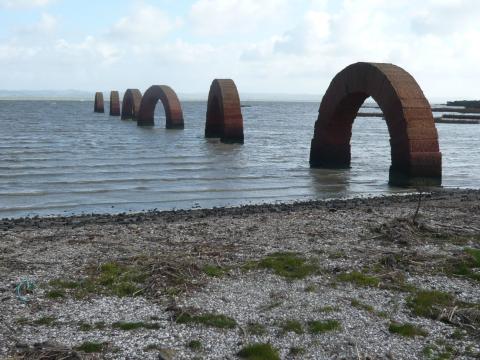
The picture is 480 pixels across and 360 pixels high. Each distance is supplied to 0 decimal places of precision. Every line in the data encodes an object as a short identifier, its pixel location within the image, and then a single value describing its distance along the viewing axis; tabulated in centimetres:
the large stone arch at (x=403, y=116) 1639
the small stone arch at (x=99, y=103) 7225
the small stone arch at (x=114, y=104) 6162
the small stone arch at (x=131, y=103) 5078
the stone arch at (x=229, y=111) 3009
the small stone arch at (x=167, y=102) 3969
